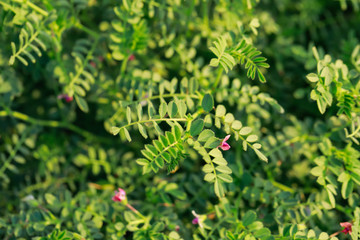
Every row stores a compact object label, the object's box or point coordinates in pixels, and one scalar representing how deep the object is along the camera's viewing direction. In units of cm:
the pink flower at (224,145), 89
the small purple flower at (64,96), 99
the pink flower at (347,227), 92
